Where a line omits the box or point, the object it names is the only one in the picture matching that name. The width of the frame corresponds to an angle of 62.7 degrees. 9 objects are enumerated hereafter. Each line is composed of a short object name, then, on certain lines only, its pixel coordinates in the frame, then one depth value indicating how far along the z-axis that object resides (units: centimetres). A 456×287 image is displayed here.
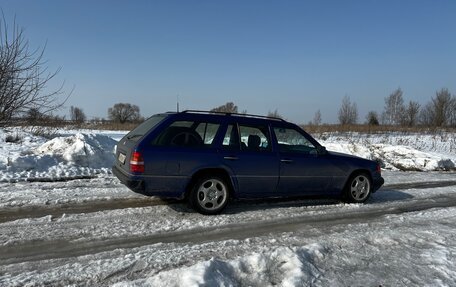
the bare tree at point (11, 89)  1097
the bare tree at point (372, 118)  4735
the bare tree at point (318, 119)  4238
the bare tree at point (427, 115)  4816
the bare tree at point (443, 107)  4825
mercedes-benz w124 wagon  608
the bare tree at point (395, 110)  4400
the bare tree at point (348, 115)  4672
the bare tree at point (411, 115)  4441
